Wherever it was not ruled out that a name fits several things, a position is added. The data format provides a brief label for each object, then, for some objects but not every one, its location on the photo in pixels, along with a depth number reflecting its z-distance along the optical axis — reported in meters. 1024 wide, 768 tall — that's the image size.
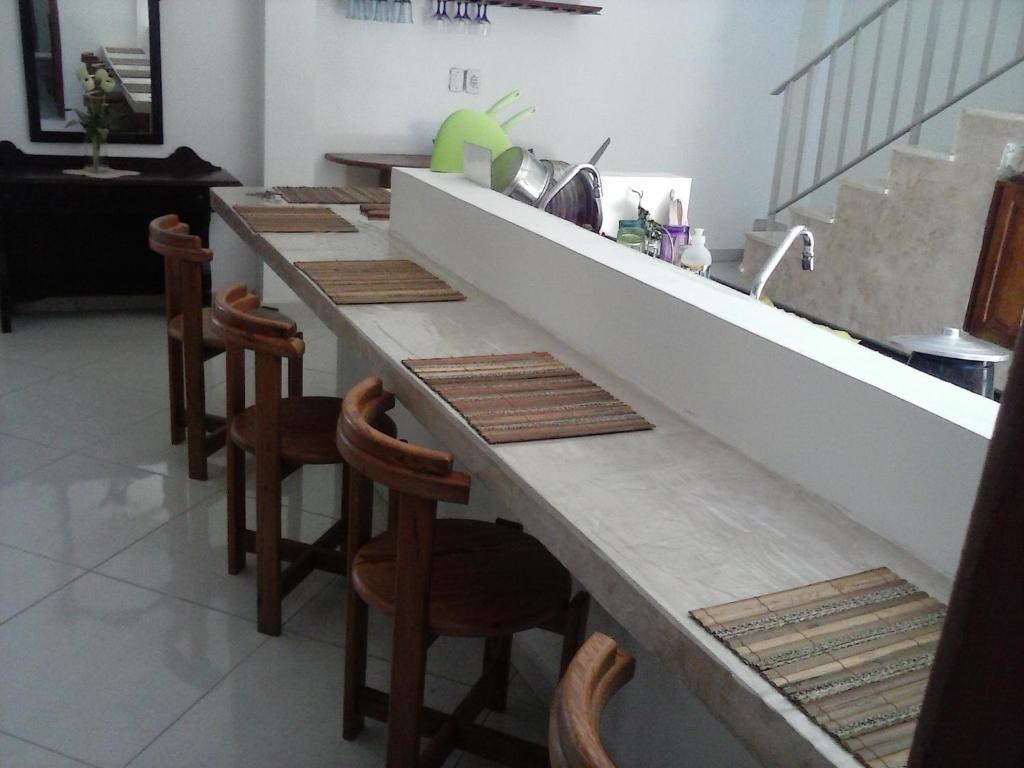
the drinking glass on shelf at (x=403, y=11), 5.04
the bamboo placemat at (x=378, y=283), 2.30
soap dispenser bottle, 2.32
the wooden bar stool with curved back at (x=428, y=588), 1.46
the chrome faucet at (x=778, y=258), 1.88
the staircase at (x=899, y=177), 4.23
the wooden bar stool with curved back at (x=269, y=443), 2.12
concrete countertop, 0.97
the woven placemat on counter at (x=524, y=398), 1.55
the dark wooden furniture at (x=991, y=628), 0.33
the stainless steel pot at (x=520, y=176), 2.79
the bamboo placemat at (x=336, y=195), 3.59
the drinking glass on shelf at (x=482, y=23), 5.30
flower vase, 4.40
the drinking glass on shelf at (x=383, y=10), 5.00
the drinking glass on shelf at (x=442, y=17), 5.20
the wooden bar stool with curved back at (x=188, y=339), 2.86
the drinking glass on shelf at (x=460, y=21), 5.25
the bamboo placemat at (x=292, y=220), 3.04
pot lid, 1.40
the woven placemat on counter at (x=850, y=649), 0.89
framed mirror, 4.41
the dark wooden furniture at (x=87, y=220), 4.27
